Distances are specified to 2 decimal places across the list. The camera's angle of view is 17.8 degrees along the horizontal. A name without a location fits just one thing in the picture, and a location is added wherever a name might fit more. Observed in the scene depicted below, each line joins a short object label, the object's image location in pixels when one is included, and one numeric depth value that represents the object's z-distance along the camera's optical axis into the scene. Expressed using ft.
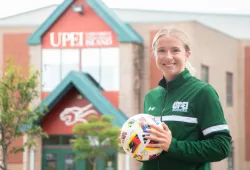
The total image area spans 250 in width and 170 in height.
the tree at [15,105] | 98.68
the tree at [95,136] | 108.17
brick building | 123.95
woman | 14.07
